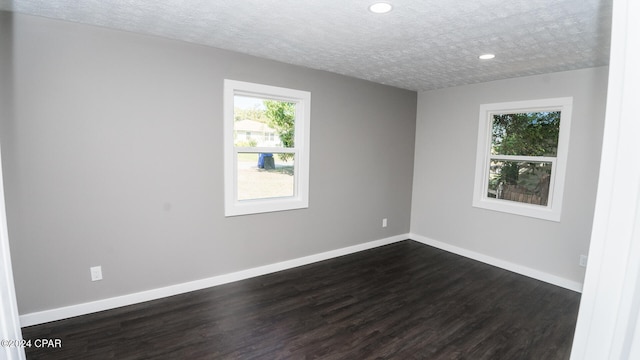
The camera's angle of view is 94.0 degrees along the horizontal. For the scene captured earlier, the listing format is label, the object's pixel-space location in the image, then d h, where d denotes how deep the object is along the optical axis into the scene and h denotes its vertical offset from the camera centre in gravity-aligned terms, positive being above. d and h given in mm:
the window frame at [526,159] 3428 -3
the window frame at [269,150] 3129 +28
